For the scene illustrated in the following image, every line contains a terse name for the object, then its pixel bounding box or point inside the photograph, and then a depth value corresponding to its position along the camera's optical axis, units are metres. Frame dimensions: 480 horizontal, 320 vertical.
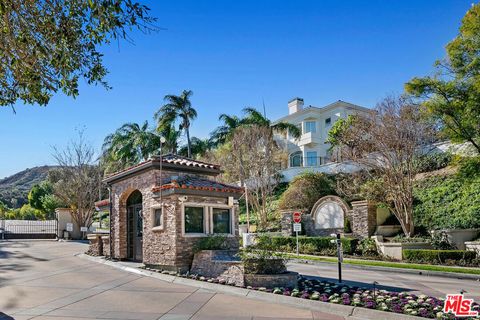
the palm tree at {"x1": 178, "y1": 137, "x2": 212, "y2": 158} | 39.75
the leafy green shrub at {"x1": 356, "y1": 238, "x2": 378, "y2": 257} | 20.39
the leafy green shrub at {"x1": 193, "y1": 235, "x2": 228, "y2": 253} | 13.32
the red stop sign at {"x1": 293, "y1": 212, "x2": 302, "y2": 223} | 21.55
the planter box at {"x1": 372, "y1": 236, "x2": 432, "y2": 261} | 18.92
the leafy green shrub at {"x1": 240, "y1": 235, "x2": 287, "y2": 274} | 10.77
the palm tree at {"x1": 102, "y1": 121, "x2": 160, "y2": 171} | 40.50
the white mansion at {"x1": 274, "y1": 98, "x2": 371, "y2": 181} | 44.12
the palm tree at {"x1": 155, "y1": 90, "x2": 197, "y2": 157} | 38.38
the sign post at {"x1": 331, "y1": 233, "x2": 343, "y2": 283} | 11.56
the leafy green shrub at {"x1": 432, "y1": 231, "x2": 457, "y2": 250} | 19.34
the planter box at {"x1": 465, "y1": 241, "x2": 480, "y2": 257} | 17.61
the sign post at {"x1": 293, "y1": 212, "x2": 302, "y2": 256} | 21.02
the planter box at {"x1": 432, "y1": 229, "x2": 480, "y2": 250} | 19.48
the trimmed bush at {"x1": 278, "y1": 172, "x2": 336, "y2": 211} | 28.89
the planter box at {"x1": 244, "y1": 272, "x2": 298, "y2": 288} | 10.47
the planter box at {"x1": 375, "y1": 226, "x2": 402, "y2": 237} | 22.41
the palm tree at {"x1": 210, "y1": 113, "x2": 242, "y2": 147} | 36.69
